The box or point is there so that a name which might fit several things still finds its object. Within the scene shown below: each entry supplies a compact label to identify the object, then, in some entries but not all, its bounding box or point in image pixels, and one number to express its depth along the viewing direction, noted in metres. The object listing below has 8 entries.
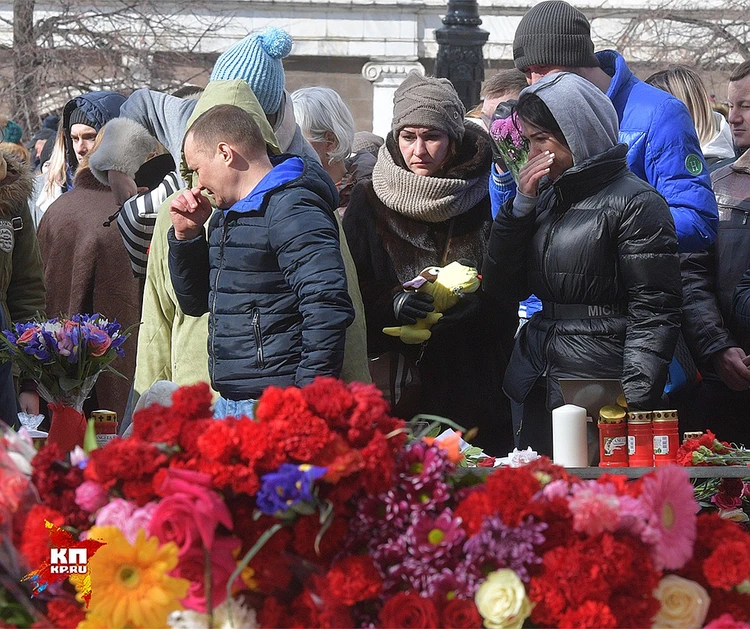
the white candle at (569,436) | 6.77
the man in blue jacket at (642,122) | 8.70
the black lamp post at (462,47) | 19.12
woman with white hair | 10.35
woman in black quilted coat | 7.42
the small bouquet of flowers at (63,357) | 7.58
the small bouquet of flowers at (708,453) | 6.68
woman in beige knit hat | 8.97
